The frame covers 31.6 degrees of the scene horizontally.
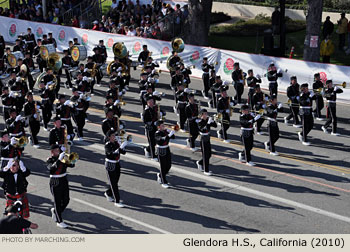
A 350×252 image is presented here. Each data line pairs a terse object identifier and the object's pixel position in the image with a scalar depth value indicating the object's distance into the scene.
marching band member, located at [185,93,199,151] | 19.61
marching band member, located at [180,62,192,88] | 24.33
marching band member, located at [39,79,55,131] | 21.36
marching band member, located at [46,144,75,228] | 13.99
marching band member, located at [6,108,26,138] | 18.09
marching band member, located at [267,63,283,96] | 24.20
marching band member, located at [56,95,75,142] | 19.53
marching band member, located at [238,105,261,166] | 18.06
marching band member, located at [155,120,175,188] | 16.23
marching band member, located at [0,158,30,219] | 13.77
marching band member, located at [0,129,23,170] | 15.75
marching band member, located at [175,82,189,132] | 21.11
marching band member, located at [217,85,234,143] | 20.02
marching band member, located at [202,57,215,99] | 25.22
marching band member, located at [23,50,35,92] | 26.25
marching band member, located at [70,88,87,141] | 20.44
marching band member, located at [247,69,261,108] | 22.88
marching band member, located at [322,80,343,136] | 21.09
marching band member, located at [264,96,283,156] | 18.95
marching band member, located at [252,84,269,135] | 20.91
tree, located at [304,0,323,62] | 28.42
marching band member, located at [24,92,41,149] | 19.60
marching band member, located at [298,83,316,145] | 20.22
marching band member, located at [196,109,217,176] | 17.27
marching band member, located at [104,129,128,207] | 15.00
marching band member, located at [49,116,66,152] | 17.61
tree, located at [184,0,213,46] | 33.38
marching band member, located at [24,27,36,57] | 31.12
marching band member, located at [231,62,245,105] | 24.30
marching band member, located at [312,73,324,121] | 22.17
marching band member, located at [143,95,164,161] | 18.61
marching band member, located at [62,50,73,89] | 26.88
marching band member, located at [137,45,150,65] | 27.16
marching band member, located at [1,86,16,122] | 20.80
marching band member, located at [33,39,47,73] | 28.16
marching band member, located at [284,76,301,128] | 21.91
